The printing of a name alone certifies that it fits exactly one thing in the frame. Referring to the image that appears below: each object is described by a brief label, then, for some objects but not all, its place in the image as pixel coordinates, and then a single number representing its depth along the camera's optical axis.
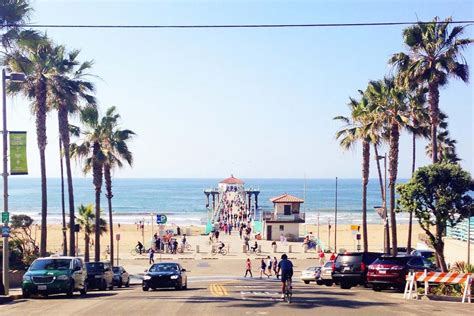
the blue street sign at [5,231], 25.63
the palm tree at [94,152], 45.03
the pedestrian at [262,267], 45.99
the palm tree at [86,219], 51.09
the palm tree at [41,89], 35.16
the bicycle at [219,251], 64.38
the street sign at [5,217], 26.06
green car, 24.14
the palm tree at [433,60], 34.06
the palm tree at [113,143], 46.25
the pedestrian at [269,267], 47.33
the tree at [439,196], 28.12
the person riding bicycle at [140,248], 66.19
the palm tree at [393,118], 40.88
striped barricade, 22.36
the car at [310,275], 37.56
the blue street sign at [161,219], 55.72
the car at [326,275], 34.19
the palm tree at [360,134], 45.75
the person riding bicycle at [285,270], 21.48
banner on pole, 26.65
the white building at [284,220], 73.50
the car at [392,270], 27.02
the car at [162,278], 28.38
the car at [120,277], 36.16
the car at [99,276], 31.20
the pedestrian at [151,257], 55.84
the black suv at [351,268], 30.52
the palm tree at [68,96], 38.56
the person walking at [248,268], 46.25
